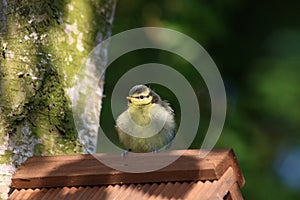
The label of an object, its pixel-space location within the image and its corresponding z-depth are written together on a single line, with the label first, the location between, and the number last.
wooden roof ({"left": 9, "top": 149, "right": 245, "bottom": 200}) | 6.07
